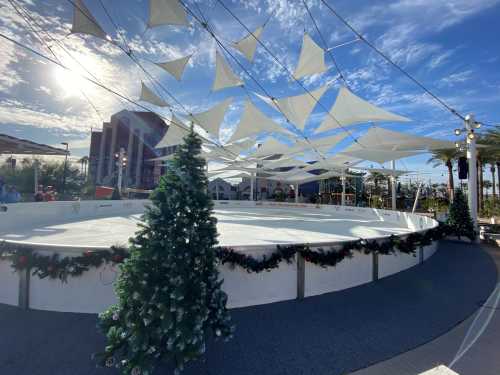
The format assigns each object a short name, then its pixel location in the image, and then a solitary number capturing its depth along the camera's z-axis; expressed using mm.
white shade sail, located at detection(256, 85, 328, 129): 14109
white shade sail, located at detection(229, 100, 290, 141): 15375
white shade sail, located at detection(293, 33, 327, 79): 12973
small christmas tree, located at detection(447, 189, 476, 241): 9328
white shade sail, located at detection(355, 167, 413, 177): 16688
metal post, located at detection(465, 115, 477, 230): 9844
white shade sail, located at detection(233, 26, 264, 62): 12719
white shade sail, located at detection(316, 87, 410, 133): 11164
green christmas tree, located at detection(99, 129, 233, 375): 2176
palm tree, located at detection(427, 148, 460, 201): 20734
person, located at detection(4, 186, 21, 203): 10320
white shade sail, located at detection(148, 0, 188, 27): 9141
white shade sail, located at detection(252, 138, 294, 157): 16697
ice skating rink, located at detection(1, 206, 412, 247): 6410
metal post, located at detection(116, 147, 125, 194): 16766
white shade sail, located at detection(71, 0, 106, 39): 7777
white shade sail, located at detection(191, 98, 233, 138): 16891
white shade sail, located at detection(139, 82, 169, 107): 16259
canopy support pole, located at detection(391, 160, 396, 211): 15517
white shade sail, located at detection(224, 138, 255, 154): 19875
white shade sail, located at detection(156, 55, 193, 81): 13359
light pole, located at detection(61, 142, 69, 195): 24628
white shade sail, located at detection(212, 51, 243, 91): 13581
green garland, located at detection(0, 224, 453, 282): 3230
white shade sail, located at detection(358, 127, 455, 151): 11570
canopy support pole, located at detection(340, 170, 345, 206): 20823
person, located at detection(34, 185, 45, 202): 12305
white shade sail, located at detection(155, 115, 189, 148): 18761
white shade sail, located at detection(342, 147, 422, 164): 13305
